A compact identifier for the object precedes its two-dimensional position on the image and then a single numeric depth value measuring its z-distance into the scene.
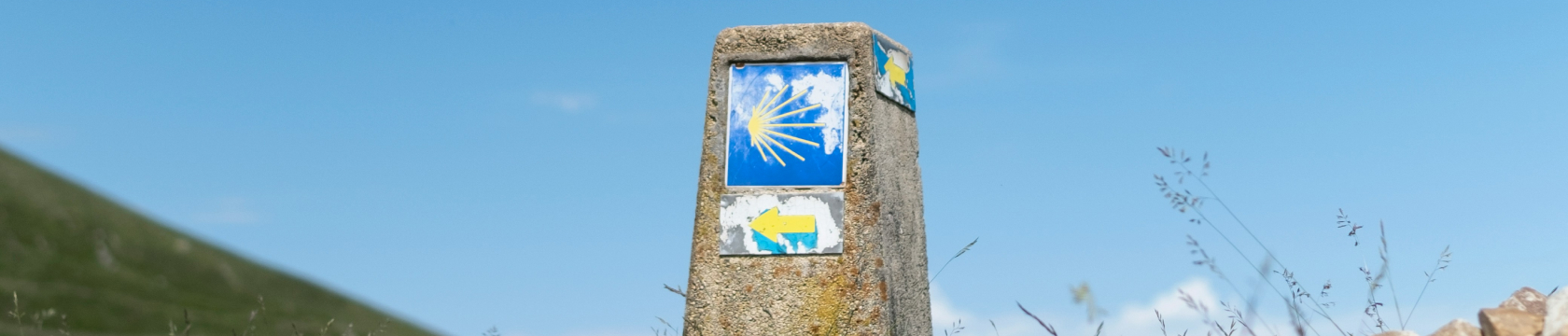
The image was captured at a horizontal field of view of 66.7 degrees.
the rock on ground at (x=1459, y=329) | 4.02
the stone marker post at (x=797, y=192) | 5.87
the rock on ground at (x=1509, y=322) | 3.88
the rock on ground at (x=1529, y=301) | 4.29
